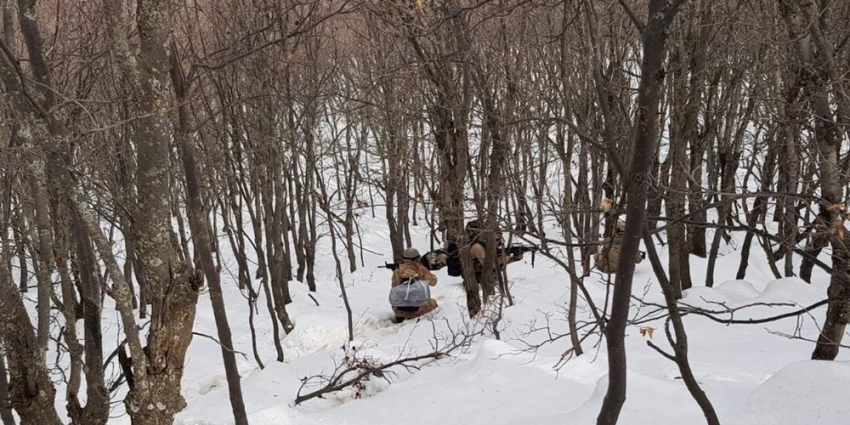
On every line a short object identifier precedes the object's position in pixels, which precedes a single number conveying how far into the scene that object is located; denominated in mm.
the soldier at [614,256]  10779
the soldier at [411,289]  10125
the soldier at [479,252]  10612
